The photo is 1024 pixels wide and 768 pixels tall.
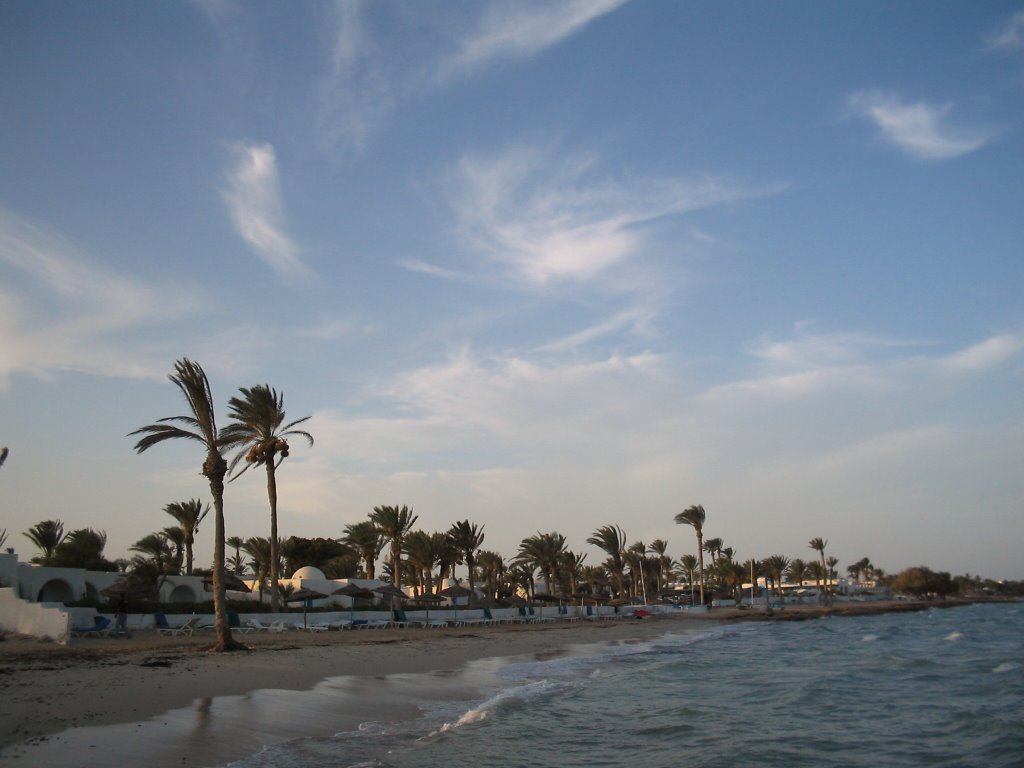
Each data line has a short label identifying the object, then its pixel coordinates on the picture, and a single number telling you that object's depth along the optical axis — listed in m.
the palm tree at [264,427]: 36.38
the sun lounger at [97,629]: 24.61
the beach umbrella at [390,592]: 37.42
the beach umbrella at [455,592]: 53.44
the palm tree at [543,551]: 66.44
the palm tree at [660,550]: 94.38
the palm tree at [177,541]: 55.44
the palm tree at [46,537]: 48.50
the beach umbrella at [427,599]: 42.53
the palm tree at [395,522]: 54.28
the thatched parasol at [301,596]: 33.50
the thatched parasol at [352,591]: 38.27
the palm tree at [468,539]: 56.62
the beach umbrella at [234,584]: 33.92
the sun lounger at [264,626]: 31.08
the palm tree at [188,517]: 50.41
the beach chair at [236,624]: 30.20
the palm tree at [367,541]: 62.22
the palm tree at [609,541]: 71.06
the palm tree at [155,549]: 56.57
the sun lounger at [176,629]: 27.43
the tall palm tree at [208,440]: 21.14
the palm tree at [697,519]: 80.31
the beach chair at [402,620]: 38.28
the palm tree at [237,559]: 63.09
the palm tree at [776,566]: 99.69
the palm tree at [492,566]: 75.50
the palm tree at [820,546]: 112.38
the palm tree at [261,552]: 57.53
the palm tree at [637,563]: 82.50
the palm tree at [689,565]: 100.12
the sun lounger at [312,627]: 32.70
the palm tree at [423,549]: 57.78
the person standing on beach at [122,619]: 24.59
